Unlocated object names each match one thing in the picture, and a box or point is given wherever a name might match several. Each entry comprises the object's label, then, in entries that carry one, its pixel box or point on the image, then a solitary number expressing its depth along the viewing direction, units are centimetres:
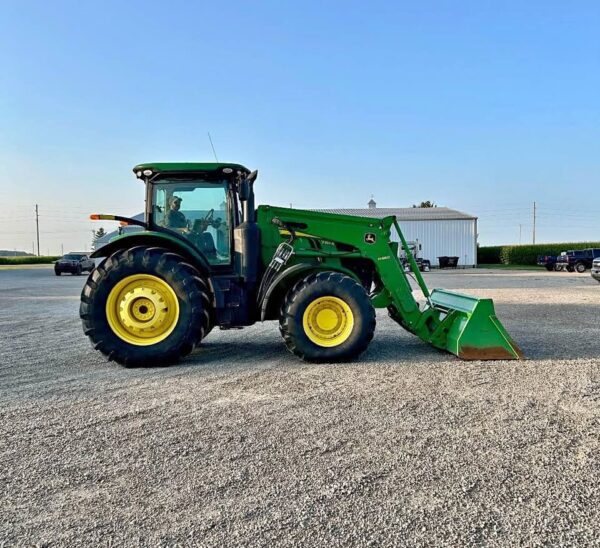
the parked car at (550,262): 3931
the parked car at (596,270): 2369
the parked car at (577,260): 3544
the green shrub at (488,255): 5431
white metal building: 4619
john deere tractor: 668
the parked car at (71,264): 3616
